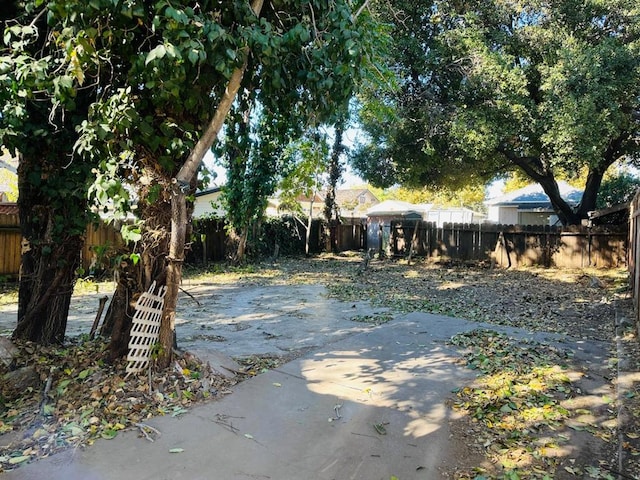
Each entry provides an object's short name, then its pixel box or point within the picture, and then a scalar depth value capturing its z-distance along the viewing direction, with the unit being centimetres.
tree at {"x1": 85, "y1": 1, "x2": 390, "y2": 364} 318
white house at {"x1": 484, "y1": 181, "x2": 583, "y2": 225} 1939
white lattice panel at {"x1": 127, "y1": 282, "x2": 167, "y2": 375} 382
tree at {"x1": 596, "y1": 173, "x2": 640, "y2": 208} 1723
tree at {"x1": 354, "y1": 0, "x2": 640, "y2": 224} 963
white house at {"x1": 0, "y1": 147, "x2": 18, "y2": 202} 2324
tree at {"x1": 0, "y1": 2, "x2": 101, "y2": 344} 359
